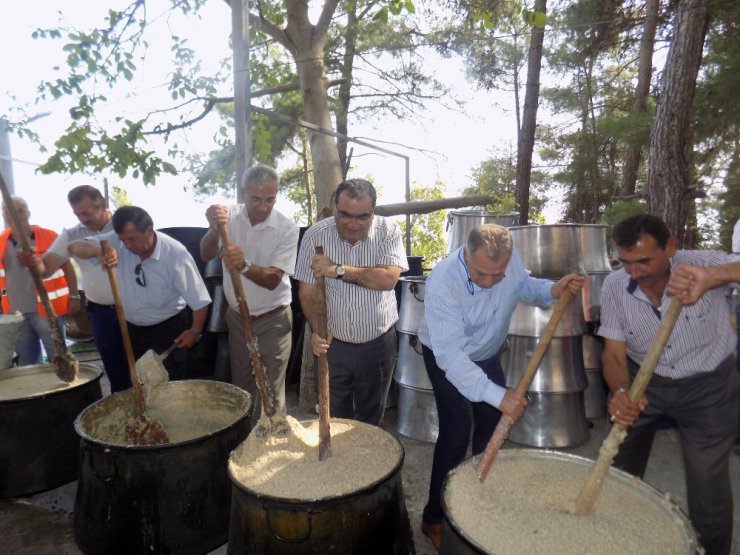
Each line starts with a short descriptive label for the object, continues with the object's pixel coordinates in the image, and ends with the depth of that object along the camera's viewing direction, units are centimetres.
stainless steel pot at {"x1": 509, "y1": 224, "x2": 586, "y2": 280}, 421
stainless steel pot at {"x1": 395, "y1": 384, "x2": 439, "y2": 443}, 403
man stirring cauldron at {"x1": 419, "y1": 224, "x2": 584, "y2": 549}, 215
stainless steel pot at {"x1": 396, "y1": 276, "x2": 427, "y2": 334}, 393
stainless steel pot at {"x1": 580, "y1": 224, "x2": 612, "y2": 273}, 435
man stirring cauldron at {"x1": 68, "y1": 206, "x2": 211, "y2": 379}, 332
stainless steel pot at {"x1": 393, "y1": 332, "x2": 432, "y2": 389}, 408
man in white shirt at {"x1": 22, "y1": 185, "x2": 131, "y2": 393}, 347
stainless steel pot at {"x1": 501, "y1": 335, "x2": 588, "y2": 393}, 387
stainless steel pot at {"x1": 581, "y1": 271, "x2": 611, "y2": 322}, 411
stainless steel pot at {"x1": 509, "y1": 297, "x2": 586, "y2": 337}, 384
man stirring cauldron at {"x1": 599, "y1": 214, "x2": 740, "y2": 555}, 219
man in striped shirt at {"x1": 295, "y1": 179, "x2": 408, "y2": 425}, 293
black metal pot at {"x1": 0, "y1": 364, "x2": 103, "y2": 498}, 300
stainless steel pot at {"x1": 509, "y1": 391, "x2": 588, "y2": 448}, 388
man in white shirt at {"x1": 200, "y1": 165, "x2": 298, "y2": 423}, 324
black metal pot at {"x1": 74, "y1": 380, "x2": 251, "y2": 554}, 232
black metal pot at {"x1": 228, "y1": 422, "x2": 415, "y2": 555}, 178
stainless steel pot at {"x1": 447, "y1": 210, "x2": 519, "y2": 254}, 511
